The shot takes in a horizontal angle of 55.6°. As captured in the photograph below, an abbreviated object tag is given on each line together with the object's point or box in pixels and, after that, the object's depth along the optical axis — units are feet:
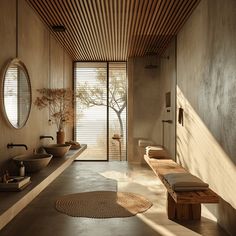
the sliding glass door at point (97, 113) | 19.37
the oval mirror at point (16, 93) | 7.81
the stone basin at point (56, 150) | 10.31
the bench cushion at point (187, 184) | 7.71
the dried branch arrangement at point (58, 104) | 11.26
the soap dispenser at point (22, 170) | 7.27
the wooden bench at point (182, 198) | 7.24
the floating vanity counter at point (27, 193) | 5.06
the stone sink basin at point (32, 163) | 7.65
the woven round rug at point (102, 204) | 9.11
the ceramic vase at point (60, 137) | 12.80
